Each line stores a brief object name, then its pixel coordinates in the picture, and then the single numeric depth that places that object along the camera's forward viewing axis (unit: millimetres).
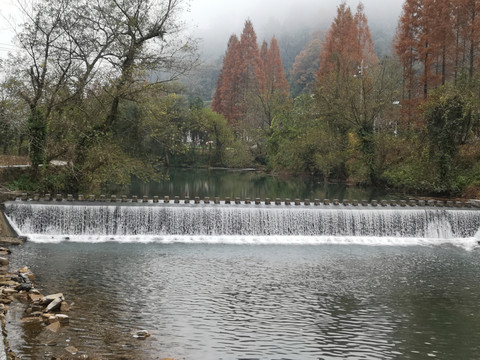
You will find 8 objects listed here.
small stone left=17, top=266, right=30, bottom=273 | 11038
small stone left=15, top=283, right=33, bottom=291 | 9688
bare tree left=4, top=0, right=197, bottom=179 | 19281
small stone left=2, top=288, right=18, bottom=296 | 9383
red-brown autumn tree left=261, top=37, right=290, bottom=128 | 49594
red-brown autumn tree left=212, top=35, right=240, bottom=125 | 65375
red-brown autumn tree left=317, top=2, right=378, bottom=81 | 43519
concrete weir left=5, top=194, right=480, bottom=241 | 16891
